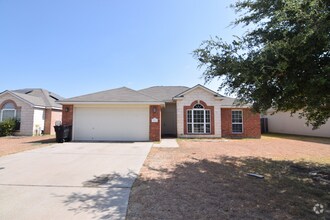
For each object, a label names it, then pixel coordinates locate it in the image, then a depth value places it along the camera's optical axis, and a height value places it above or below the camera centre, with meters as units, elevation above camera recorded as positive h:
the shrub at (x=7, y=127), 17.97 -0.40
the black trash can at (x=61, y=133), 13.48 -0.70
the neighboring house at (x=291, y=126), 18.50 -0.29
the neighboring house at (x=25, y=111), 18.83 +1.12
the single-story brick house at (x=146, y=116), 14.70 +0.59
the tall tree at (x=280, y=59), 4.46 +1.64
